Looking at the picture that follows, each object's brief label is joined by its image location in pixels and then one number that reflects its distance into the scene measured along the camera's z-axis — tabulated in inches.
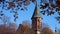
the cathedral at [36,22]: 2886.3
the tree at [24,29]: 2545.8
